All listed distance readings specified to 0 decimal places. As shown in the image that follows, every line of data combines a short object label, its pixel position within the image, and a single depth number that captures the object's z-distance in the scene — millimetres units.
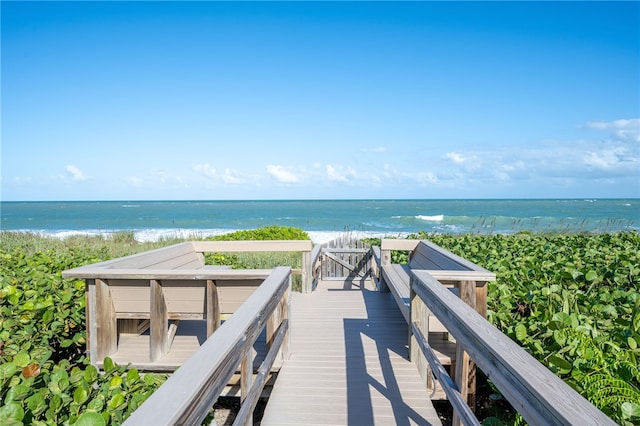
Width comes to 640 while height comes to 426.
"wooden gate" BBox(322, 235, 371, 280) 8211
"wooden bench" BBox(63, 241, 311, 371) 3123
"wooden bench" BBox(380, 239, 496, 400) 3303
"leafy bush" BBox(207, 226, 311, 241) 11727
